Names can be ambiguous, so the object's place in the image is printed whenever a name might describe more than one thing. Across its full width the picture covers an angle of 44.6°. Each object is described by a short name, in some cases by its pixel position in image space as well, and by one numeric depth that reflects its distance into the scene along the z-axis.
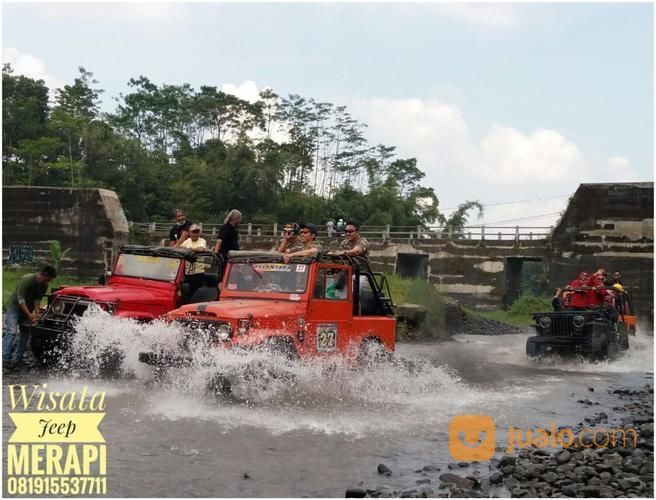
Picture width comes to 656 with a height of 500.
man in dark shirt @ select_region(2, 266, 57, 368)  11.69
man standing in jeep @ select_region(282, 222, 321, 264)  10.53
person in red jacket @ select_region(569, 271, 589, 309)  18.58
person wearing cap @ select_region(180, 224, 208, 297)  12.63
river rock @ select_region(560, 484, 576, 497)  6.76
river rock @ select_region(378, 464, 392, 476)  7.34
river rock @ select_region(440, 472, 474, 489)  6.97
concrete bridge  30.55
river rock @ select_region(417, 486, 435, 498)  6.55
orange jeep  9.41
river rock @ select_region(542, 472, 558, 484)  7.06
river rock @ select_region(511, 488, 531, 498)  6.71
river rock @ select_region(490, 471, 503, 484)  7.13
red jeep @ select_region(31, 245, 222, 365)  11.73
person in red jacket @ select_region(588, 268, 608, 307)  18.47
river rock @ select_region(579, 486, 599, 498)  6.71
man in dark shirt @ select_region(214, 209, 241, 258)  12.79
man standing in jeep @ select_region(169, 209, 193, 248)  13.72
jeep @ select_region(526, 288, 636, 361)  16.67
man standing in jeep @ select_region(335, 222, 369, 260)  11.40
